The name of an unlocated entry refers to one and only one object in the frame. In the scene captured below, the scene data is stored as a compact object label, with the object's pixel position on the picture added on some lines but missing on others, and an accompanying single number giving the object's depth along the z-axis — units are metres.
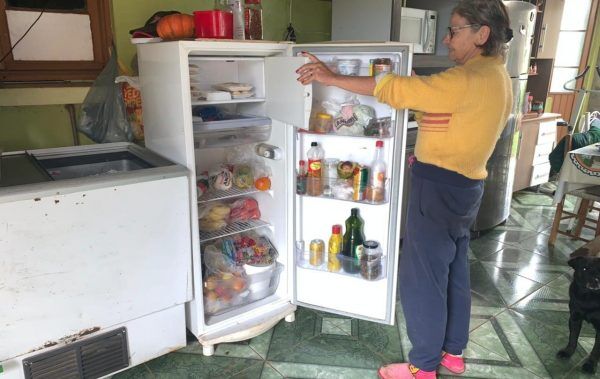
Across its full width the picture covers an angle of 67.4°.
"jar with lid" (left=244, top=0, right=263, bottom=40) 1.88
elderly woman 1.47
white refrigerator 1.74
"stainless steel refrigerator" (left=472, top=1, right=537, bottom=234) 3.05
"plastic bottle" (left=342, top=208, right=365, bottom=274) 2.05
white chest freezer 1.45
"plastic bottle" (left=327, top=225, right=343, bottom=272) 2.07
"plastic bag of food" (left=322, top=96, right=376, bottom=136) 1.90
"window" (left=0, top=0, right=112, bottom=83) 1.93
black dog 1.82
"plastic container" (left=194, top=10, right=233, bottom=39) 1.66
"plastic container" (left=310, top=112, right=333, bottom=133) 1.95
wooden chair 3.08
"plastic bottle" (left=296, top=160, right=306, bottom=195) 2.01
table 2.84
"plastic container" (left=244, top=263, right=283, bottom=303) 2.17
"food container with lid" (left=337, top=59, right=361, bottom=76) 1.88
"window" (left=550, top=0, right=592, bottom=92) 4.64
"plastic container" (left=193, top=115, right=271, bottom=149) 1.85
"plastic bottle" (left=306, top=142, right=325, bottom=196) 1.99
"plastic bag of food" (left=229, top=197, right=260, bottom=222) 2.26
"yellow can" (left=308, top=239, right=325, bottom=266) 2.11
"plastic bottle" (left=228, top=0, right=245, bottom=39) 1.79
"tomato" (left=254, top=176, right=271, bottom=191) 2.16
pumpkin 1.72
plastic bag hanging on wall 2.05
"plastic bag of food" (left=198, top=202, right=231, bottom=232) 2.11
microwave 2.53
